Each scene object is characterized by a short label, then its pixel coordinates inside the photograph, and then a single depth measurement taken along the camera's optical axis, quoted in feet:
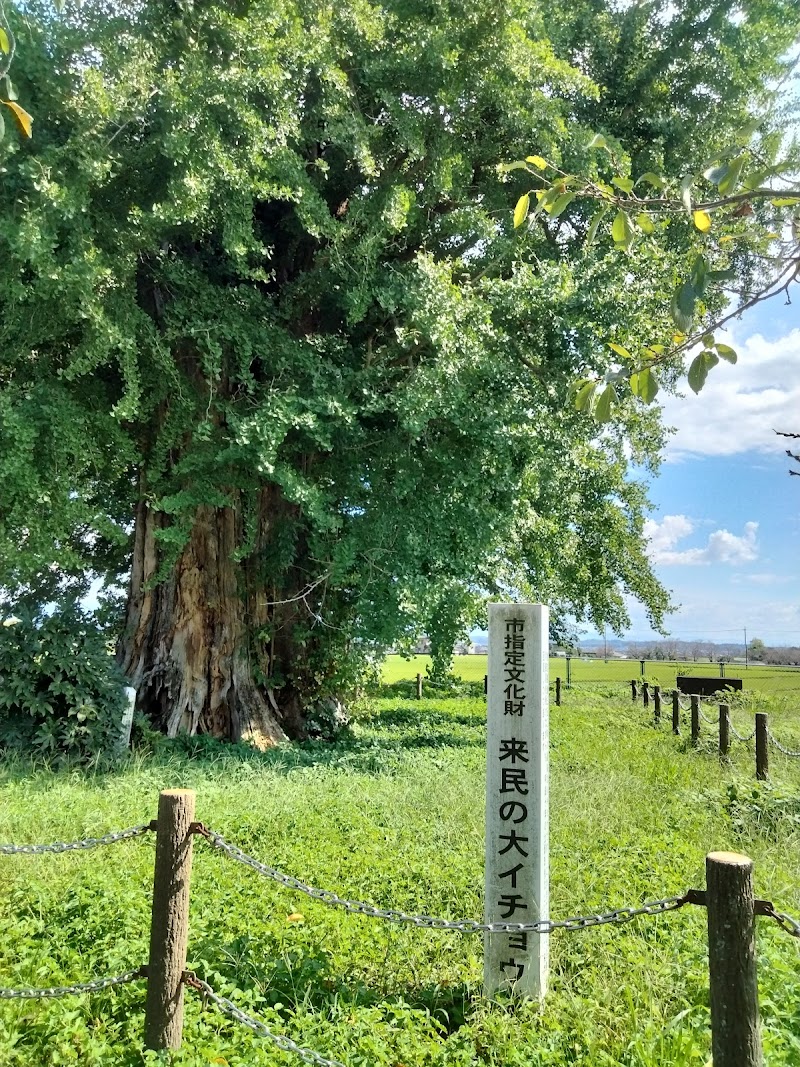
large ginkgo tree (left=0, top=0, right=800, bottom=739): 27.63
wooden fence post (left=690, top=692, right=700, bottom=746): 38.75
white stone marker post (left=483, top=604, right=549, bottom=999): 12.87
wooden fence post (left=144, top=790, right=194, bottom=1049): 10.73
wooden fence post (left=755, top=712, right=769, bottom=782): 29.55
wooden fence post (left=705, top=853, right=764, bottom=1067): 8.56
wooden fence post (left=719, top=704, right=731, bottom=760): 34.19
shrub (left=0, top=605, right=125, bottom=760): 30.22
